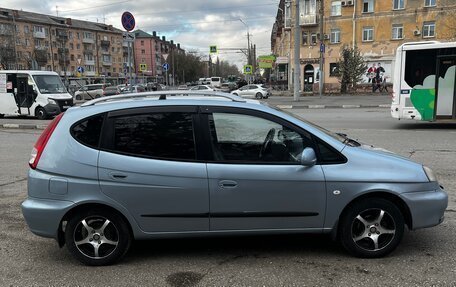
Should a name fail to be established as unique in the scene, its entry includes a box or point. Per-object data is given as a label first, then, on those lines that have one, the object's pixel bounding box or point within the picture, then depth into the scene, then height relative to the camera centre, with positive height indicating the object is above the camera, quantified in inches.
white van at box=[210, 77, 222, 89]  2805.1 -44.6
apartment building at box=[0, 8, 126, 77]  3346.5 +310.7
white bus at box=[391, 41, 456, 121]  520.4 -14.6
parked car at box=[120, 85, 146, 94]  1634.4 -49.5
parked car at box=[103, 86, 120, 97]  1561.0 -48.5
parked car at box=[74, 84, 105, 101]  1647.4 -60.0
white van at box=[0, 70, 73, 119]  802.2 -32.8
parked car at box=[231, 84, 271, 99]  1492.4 -66.1
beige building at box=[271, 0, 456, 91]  1665.8 +171.1
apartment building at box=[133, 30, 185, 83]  5290.4 +297.4
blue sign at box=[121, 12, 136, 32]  444.5 +56.8
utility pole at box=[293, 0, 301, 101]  1126.5 +52.2
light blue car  148.7 -37.7
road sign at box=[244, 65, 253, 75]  1822.6 +16.0
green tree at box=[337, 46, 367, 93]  1550.2 +9.9
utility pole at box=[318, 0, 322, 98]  1283.2 +113.1
